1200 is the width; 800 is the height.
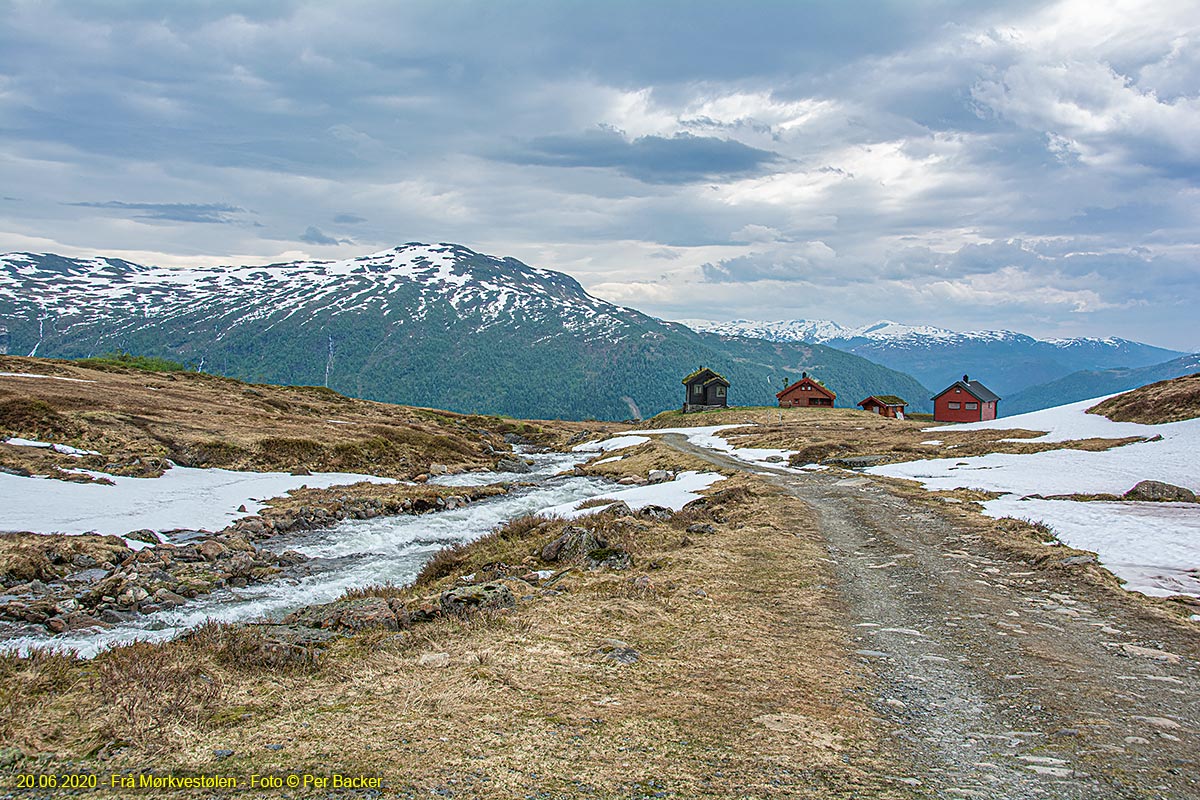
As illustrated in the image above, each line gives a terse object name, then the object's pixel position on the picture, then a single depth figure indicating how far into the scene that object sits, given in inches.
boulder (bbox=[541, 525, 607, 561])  707.4
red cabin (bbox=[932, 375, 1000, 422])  3959.2
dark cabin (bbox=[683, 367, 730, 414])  5068.9
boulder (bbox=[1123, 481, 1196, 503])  955.5
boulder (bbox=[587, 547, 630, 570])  673.0
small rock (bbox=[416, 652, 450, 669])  377.4
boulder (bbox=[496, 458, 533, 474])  2283.5
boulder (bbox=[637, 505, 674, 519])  963.3
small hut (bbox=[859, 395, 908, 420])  4534.9
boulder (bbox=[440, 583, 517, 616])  495.2
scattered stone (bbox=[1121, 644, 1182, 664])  403.5
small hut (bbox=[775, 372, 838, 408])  4832.7
